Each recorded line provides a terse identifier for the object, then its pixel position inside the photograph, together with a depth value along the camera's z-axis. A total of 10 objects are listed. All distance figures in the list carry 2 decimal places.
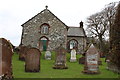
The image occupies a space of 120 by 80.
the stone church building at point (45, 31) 15.98
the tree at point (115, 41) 5.13
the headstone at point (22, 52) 10.82
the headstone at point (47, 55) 11.99
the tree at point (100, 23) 18.78
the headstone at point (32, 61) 7.04
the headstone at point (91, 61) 7.09
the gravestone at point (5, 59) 5.18
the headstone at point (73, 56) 11.54
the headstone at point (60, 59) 8.31
